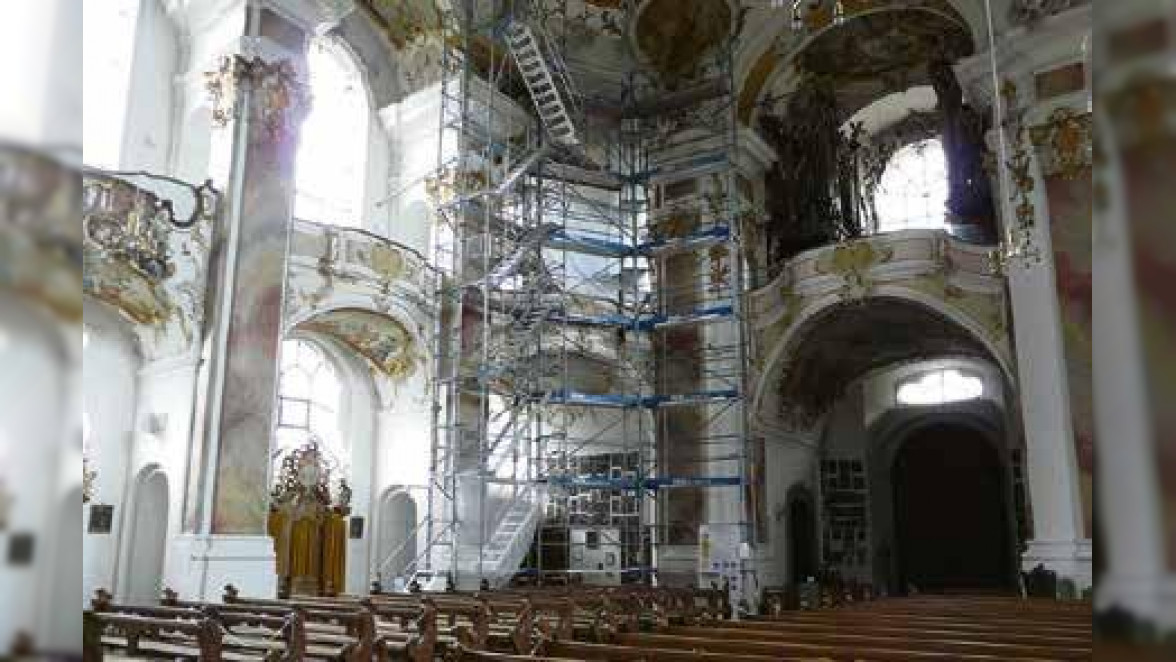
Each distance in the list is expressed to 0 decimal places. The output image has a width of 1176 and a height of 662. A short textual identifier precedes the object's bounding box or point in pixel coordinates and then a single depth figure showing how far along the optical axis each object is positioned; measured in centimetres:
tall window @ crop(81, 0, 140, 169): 1169
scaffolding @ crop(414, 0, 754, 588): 1391
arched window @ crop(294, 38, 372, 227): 1420
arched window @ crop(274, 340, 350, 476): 1352
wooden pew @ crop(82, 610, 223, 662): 476
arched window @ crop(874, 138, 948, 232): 1781
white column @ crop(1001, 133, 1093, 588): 1170
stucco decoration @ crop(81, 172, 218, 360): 1001
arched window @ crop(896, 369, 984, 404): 1812
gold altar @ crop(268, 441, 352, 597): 1300
